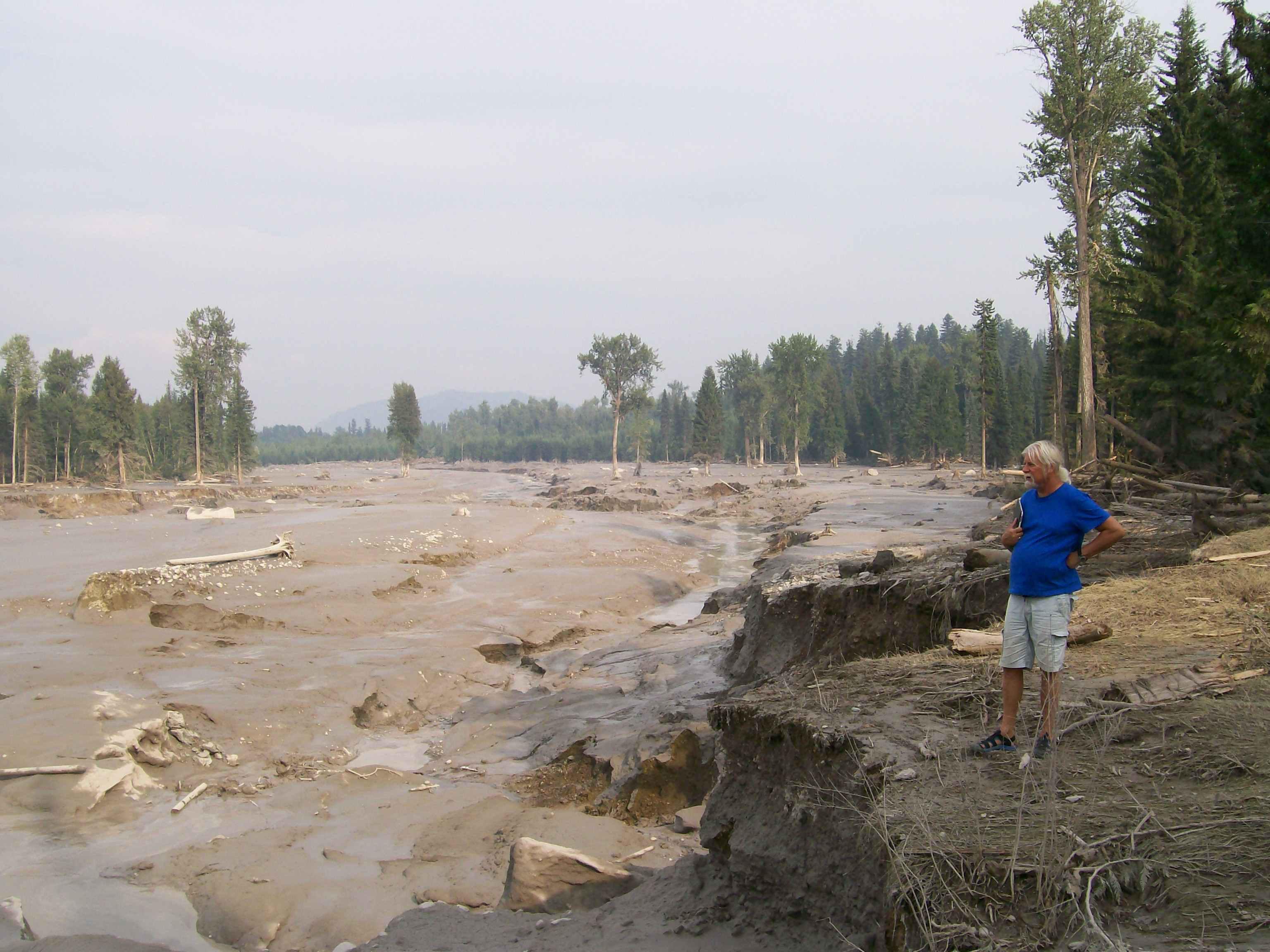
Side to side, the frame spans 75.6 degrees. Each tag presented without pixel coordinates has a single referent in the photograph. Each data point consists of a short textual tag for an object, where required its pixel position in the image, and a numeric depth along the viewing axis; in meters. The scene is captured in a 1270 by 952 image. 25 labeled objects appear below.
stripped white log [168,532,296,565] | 18.94
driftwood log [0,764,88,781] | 7.80
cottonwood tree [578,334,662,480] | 74.50
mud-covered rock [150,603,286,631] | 14.93
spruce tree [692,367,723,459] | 82.50
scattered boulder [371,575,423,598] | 18.38
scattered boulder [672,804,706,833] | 6.99
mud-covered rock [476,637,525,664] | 14.43
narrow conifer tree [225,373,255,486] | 73.50
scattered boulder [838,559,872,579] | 9.87
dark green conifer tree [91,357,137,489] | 59.91
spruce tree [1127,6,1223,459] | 16.47
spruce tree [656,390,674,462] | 124.69
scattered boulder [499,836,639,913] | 5.44
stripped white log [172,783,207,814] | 7.98
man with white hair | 4.05
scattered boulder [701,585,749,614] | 16.31
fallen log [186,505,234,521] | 36.72
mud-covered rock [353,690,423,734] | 11.13
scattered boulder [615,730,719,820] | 7.44
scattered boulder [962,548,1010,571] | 7.67
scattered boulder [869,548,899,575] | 9.47
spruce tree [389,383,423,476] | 89.06
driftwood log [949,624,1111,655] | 5.55
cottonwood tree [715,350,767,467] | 88.56
